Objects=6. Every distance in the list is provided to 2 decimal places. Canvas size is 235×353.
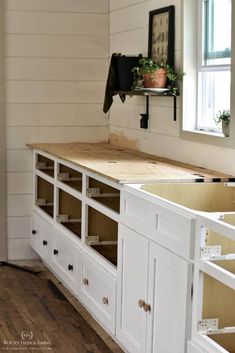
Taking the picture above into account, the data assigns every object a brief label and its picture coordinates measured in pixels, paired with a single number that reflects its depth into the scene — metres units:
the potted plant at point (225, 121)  3.75
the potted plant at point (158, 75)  4.29
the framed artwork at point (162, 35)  4.38
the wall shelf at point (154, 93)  4.32
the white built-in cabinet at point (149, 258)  2.77
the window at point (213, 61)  3.94
